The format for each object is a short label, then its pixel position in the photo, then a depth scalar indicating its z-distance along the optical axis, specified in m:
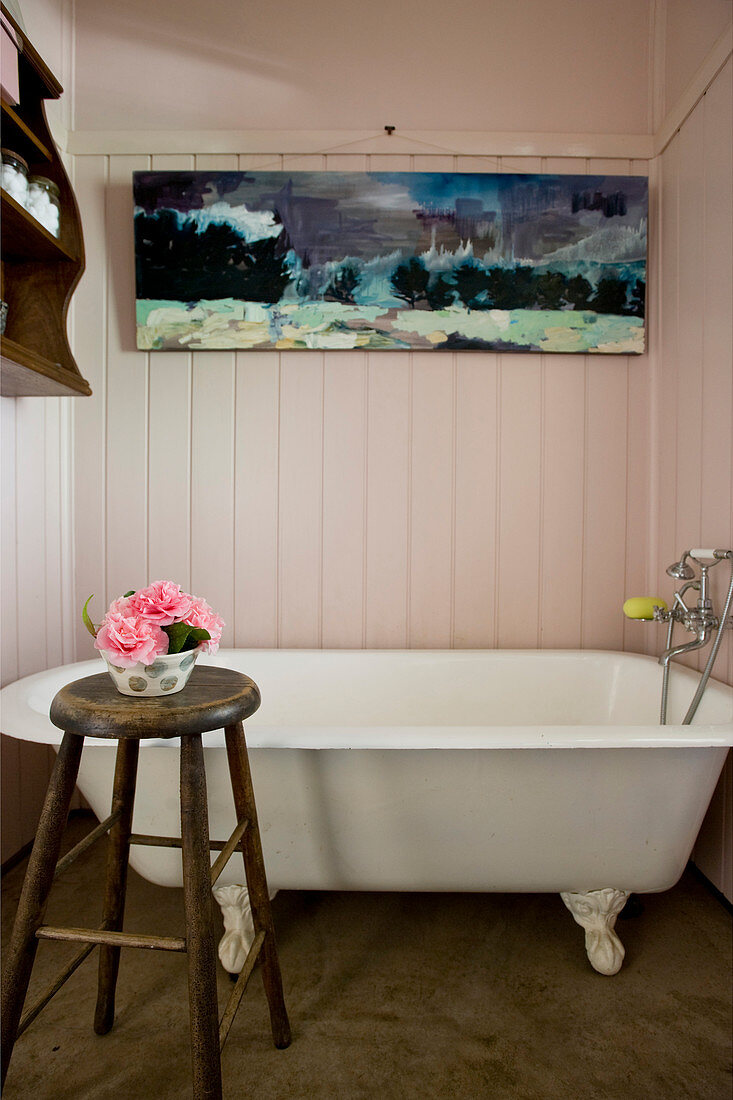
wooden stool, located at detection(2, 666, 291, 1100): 0.89
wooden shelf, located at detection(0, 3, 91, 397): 1.49
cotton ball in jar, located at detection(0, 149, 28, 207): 1.46
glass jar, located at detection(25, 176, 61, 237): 1.57
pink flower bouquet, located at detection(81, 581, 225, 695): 0.94
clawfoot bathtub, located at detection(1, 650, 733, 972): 1.17
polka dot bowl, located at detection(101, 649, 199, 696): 0.96
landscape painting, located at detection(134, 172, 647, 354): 1.96
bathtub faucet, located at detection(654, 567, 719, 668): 1.55
